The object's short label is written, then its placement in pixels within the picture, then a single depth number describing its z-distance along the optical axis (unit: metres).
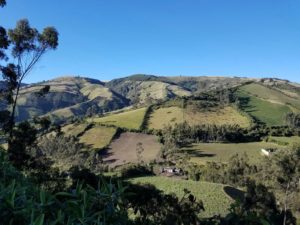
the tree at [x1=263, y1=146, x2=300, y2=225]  29.79
